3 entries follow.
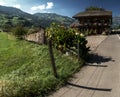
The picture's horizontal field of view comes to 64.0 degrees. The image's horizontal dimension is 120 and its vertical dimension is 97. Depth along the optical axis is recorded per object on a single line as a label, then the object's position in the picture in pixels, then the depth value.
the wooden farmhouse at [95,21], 23.27
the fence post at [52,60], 4.56
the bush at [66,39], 7.03
